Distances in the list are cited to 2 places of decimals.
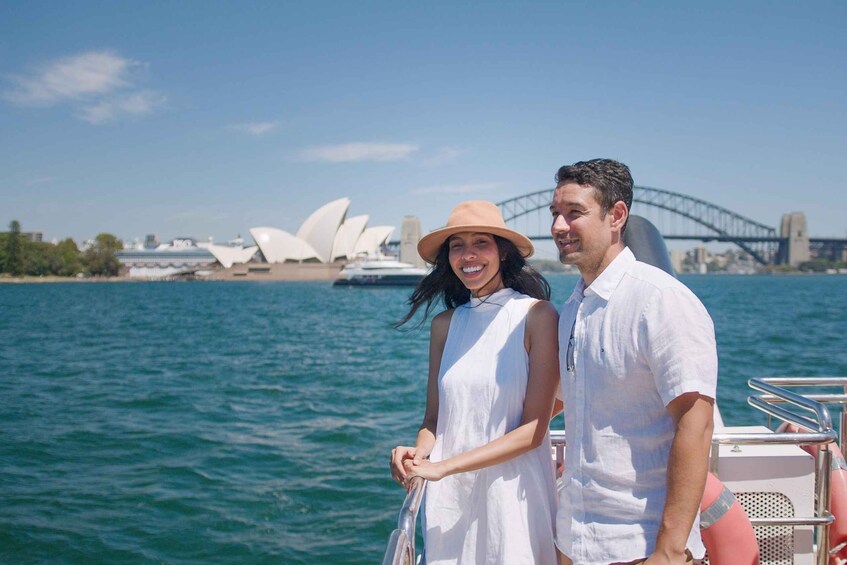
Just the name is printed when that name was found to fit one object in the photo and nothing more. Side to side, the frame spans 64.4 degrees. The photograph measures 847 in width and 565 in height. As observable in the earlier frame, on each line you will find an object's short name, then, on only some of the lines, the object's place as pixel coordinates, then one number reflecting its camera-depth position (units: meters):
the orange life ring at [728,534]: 1.83
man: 1.45
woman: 1.85
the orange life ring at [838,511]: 2.31
